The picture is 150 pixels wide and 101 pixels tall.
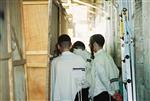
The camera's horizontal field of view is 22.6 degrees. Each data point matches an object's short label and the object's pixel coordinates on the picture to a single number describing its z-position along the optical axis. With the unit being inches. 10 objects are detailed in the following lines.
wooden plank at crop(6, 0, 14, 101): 186.7
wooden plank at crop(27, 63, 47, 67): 230.1
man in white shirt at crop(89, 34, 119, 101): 267.1
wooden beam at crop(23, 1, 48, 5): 231.4
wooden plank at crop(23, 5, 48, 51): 231.5
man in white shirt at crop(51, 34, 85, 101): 241.0
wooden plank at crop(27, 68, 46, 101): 228.8
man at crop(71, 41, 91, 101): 343.3
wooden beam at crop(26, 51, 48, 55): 229.8
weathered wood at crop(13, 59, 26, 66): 201.9
